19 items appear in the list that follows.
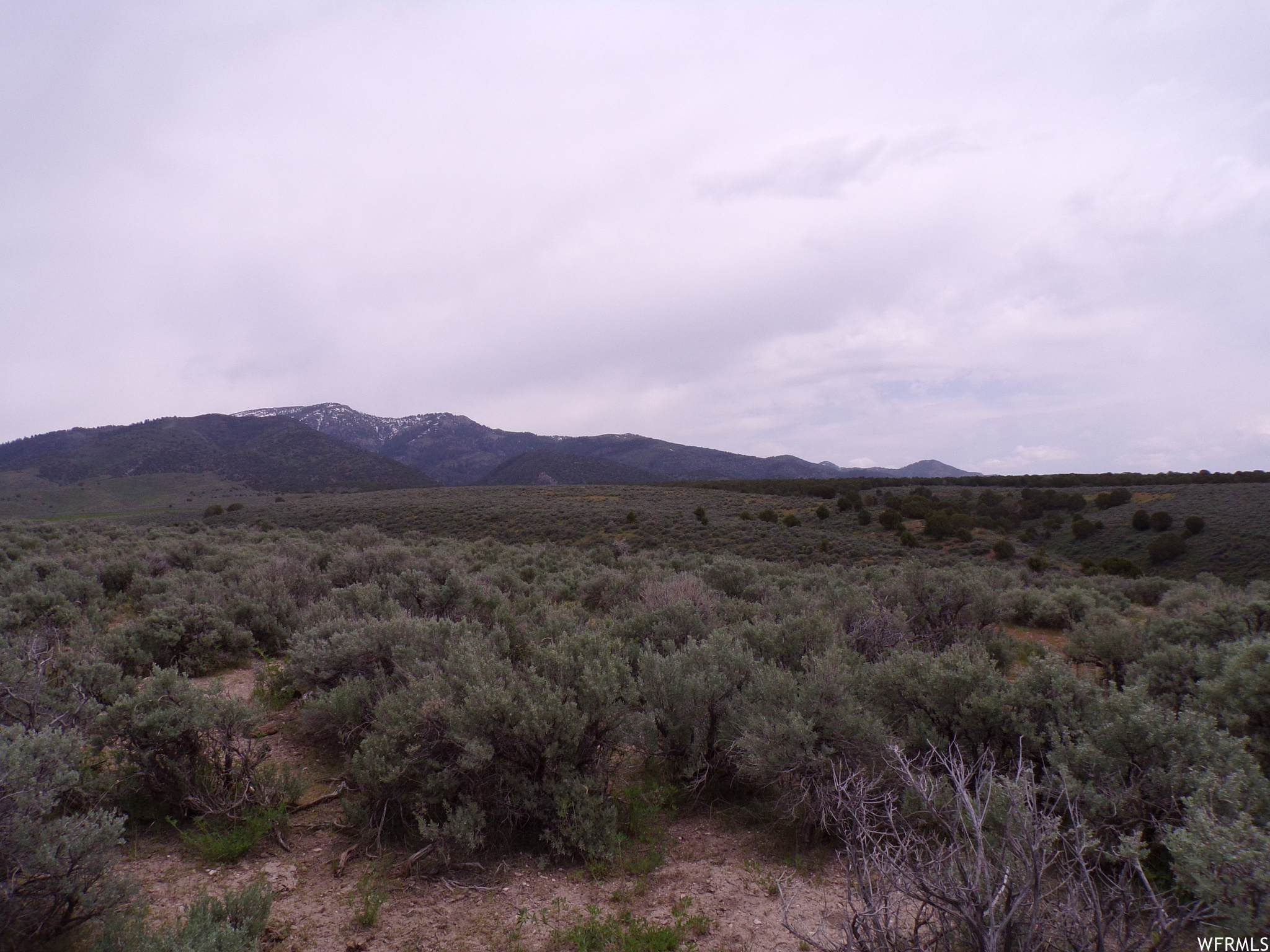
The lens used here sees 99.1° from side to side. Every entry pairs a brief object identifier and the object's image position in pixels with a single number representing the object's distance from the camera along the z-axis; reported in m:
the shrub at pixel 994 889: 2.26
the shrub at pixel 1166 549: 29.47
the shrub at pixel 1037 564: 25.84
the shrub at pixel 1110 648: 6.90
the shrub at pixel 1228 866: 2.31
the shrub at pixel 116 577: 11.38
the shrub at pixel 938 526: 33.69
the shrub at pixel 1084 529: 35.16
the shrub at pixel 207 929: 2.62
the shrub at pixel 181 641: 6.78
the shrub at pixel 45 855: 2.66
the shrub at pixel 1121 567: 26.31
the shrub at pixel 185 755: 4.22
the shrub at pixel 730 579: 11.73
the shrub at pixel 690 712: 4.84
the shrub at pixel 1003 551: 29.91
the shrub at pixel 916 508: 38.84
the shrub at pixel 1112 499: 40.47
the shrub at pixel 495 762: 4.00
